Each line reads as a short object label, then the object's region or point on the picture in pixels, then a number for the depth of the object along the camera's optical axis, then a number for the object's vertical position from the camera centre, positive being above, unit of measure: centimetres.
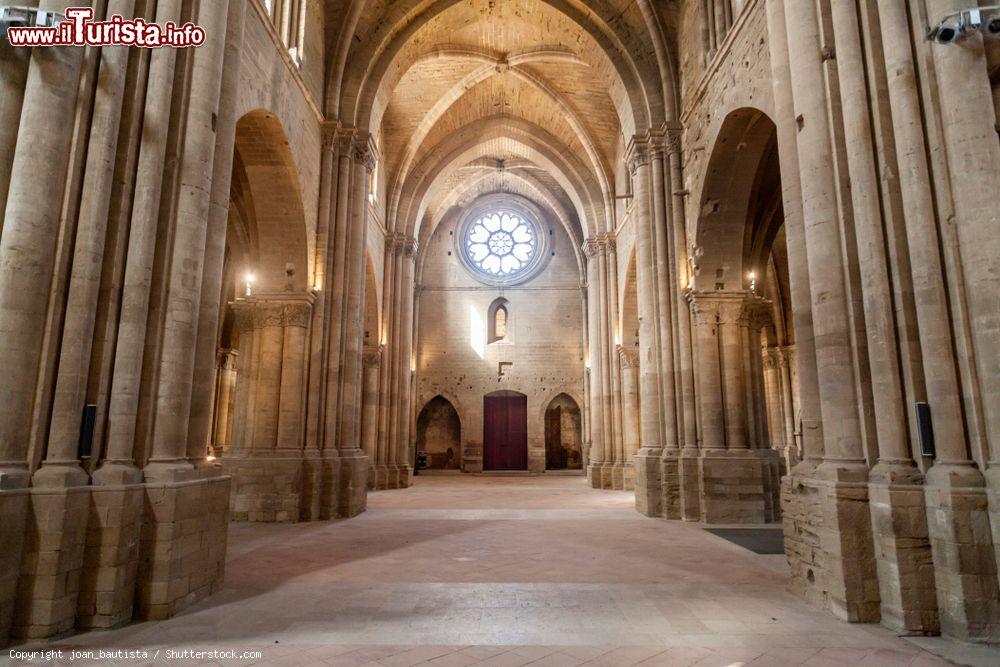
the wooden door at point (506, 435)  2884 -14
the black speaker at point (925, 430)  510 +1
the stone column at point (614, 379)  1938 +182
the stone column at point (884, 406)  492 +24
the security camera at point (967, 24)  484 +341
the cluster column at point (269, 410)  1118 +45
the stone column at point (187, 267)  569 +169
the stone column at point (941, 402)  460 +25
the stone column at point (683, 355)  1174 +162
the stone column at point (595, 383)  2016 +175
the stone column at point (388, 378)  1956 +190
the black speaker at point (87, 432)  510 +1
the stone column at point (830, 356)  530 +76
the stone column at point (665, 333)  1209 +216
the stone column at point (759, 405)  1134 +54
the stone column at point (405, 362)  2066 +258
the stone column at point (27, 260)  461 +143
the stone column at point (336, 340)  1184 +198
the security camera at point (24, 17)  471 +338
